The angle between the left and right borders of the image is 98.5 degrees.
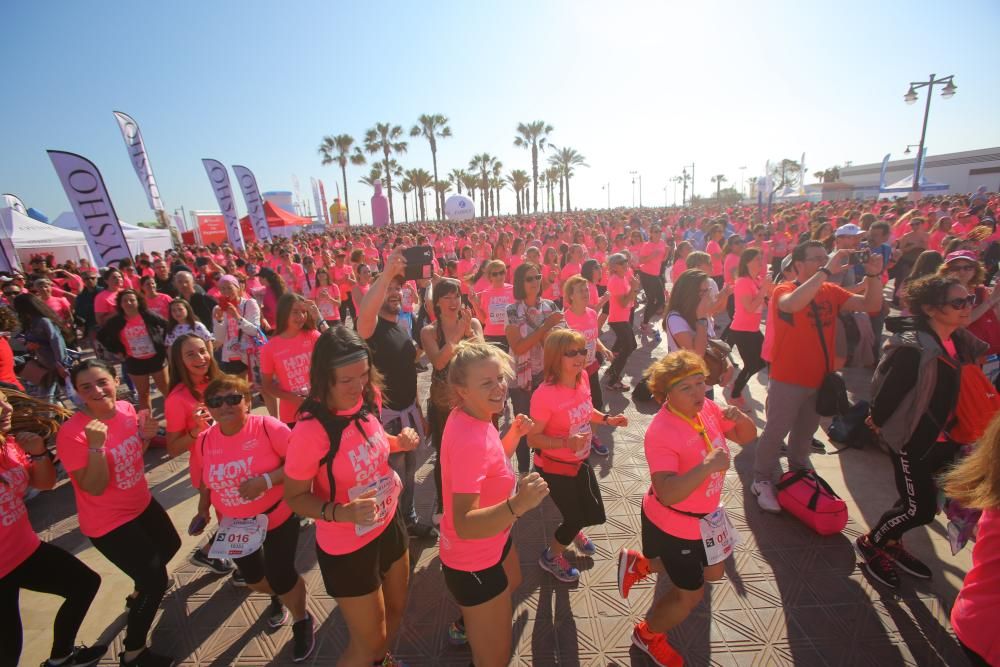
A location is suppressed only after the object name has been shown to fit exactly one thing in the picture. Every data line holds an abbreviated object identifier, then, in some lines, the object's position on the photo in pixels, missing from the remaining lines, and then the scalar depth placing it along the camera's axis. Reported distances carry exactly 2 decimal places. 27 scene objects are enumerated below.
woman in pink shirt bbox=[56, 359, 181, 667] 2.44
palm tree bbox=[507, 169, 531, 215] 67.00
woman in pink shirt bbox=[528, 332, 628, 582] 2.86
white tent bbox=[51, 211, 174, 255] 19.25
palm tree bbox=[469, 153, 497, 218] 65.94
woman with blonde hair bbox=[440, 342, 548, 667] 1.95
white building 49.78
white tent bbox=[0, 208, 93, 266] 14.18
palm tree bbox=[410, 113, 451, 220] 56.22
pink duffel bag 3.43
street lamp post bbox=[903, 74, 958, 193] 16.69
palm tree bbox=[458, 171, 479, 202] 67.21
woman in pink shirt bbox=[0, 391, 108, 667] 2.28
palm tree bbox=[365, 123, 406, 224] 58.25
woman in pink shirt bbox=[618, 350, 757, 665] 2.21
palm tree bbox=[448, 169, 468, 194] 67.50
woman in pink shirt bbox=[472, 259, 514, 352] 5.16
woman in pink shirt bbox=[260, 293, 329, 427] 3.67
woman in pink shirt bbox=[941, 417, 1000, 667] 1.56
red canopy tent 29.14
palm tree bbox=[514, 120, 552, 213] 57.37
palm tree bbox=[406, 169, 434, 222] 62.59
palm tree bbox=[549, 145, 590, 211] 67.50
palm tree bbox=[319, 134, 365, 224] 61.12
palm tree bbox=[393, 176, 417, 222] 64.45
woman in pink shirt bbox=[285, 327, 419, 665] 2.05
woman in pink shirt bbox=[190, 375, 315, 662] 2.49
